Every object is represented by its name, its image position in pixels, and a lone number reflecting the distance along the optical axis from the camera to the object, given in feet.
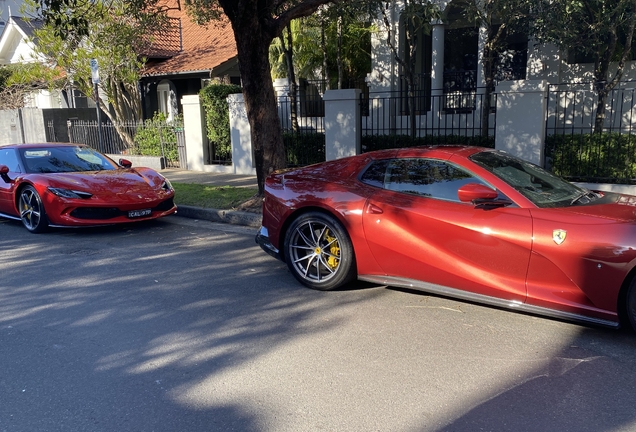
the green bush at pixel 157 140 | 51.78
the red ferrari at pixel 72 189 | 26.73
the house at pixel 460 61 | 46.14
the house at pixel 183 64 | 70.49
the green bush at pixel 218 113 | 47.29
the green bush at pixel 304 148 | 43.70
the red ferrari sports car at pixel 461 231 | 13.84
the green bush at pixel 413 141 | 37.55
